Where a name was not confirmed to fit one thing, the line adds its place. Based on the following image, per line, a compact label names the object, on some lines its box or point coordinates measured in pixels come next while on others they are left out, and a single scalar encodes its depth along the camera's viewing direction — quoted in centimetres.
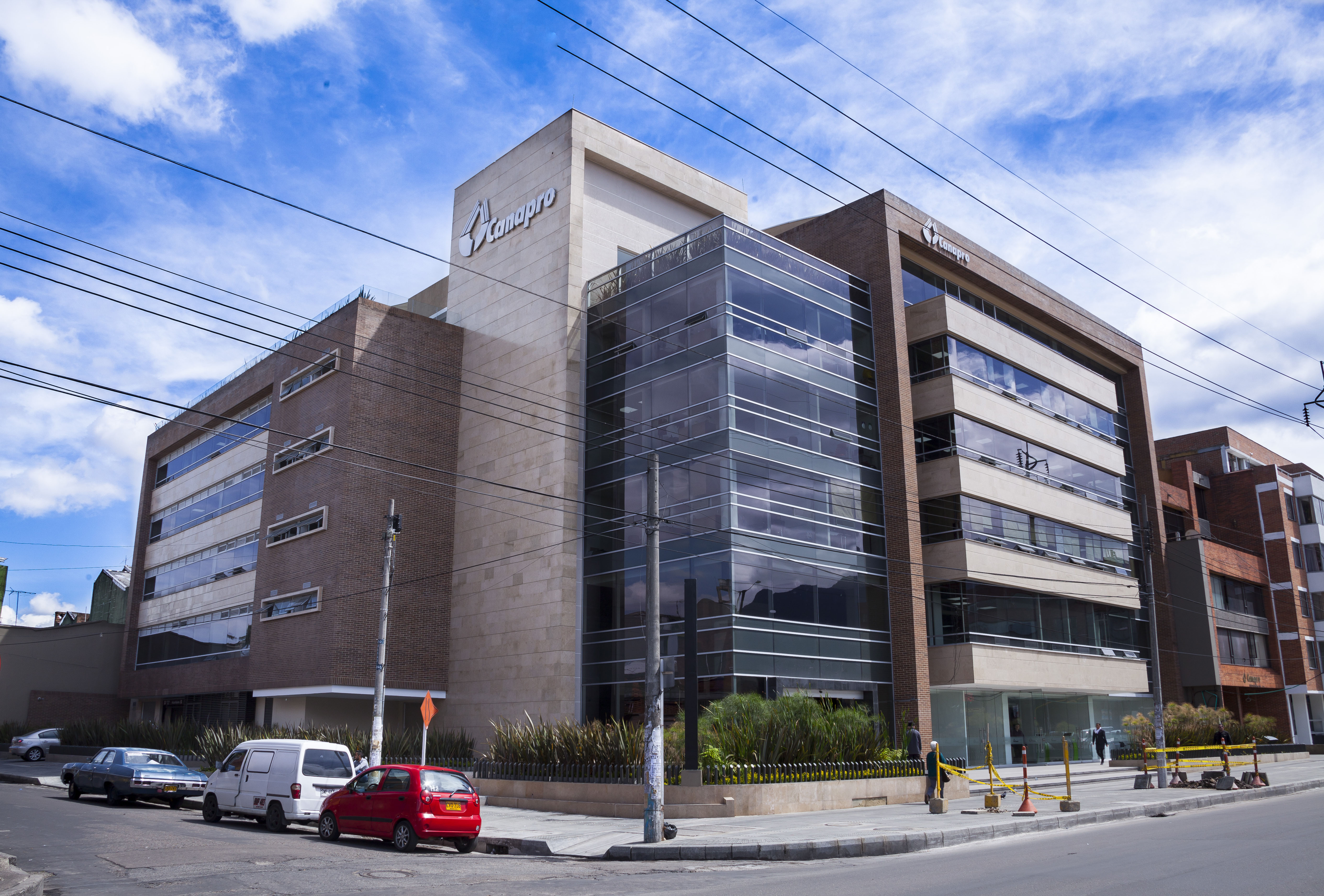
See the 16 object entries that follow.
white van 1930
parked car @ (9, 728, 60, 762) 4662
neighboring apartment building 4909
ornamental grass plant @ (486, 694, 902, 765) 2280
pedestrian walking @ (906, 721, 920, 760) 2575
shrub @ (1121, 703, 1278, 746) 4025
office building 3077
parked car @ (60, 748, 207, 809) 2408
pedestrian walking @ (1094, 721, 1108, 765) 3812
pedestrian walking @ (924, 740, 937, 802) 2262
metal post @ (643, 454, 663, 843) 1738
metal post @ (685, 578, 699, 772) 2100
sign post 2380
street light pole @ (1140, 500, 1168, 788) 2755
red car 1666
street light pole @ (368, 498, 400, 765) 2338
